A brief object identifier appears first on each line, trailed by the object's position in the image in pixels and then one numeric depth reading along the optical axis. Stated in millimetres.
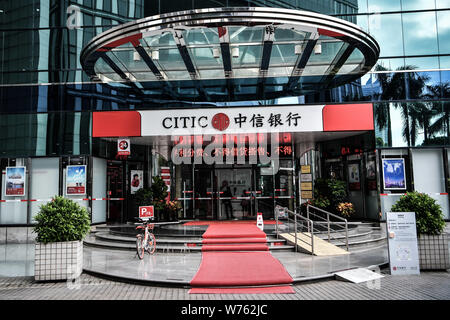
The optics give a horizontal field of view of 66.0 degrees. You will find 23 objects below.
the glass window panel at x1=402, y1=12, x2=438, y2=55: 13273
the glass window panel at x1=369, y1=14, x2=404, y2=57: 13452
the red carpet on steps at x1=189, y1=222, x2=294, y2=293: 6207
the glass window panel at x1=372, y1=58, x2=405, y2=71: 13336
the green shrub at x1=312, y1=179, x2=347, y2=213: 13789
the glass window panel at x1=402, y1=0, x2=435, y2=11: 13392
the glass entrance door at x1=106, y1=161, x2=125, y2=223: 14406
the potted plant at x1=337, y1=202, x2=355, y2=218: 13336
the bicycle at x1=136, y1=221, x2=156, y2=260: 8424
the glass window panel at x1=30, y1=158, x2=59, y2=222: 13172
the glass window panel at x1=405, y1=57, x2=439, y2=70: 13203
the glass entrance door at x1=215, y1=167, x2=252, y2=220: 14938
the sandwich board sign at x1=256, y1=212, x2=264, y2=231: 10523
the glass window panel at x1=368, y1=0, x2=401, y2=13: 13562
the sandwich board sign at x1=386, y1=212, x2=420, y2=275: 6961
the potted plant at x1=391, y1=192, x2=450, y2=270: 7141
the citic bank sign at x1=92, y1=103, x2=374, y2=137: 12828
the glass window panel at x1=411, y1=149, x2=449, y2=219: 12742
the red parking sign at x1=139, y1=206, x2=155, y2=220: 9469
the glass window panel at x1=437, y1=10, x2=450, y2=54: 13211
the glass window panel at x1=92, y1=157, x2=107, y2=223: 13375
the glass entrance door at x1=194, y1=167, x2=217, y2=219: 15062
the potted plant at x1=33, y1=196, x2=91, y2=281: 6867
